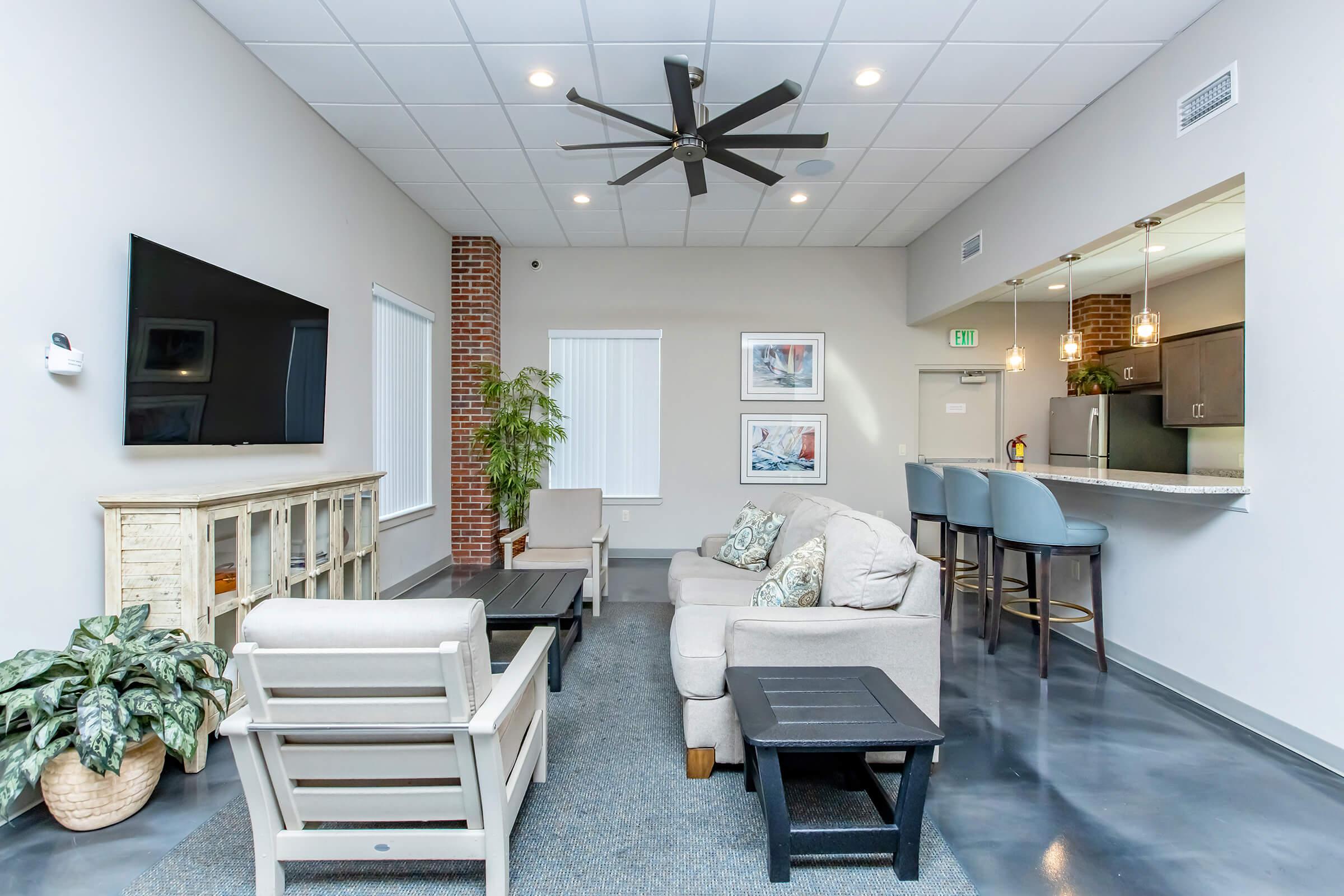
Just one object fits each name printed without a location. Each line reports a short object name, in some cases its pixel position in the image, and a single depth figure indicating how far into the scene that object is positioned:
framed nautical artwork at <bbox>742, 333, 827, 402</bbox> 6.26
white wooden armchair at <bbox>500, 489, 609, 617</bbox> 4.71
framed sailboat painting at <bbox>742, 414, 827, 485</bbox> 6.27
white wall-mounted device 2.07
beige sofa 2.23
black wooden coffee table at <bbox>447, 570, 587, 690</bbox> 2.90
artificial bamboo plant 5.72
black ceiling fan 2.62
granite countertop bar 2.61
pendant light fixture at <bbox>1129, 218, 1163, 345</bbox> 3.10
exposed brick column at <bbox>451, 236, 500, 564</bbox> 5.92
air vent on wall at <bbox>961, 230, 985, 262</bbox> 4.84
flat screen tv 2.40
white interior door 6.45
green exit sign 6.28
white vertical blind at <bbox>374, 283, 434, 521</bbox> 4.59
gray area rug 1.71
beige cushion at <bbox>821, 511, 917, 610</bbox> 2.37
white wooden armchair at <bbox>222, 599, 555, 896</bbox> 1.46
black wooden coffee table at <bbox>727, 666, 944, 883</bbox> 1.66
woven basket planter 1.87
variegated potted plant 1.75
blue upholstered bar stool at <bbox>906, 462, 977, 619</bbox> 4.39
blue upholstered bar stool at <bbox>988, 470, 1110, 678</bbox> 3.22
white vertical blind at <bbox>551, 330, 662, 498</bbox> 6.29
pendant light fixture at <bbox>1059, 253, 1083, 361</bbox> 3.88
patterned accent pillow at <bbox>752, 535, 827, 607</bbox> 2.59
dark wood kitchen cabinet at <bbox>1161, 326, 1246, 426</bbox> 4.64
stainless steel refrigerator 5.50
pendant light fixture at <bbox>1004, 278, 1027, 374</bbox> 4.41
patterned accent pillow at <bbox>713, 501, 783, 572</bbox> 3.89
